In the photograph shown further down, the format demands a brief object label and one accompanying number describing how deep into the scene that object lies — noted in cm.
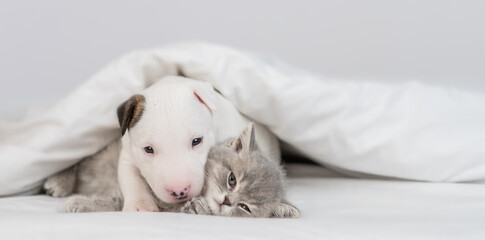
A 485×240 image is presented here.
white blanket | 76
